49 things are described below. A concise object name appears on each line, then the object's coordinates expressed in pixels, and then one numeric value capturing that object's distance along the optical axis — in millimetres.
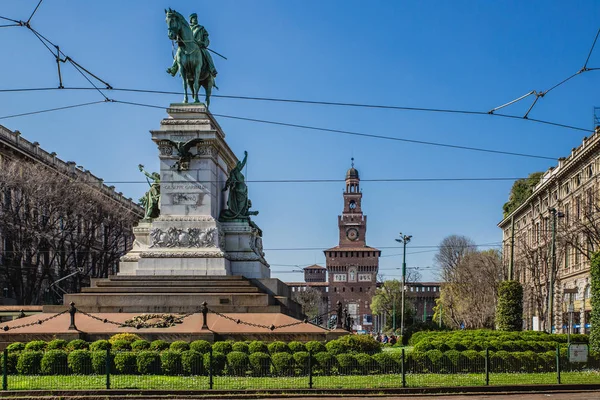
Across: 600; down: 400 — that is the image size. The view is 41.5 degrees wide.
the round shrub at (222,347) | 24406
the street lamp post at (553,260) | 46688
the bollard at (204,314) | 26953
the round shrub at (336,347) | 25136
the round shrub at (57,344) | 24750
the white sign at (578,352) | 23328
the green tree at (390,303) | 136750
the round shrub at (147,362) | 22297
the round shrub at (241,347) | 24411
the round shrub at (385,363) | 23078
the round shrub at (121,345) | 24984
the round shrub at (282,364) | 22891
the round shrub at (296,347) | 25141
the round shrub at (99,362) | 22125
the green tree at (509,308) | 49688
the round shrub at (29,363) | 22312
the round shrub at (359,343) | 25920
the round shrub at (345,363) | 23188
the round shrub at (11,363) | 22578
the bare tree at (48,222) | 57219
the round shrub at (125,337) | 25964
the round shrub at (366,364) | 23172
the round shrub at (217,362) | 22312
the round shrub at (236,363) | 22741
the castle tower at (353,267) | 171500
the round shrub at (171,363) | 22500
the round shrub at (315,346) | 25072
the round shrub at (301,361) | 22859
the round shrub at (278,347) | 24823
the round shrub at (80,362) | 22250
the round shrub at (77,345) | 24909
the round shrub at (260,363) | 22859
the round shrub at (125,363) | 22266
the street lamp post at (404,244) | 57719
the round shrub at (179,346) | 24562
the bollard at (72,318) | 27172
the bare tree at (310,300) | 143250
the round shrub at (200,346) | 24812
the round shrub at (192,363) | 22391
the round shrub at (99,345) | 24619
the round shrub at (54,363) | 22328
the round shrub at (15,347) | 24578
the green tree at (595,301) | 27281
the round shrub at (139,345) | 24734
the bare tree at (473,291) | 75375
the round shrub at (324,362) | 23073
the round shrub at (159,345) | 25047
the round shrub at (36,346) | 24688
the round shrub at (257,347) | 24469
